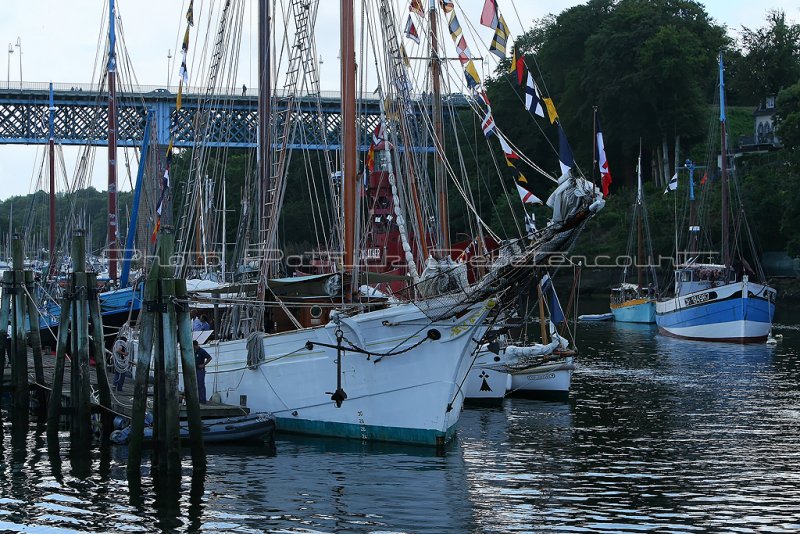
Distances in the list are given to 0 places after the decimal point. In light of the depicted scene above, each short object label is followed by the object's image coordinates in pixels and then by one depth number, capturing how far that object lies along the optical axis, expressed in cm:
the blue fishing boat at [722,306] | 5894
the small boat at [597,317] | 7812
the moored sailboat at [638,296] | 7700
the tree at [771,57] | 10681
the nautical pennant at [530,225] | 3245
